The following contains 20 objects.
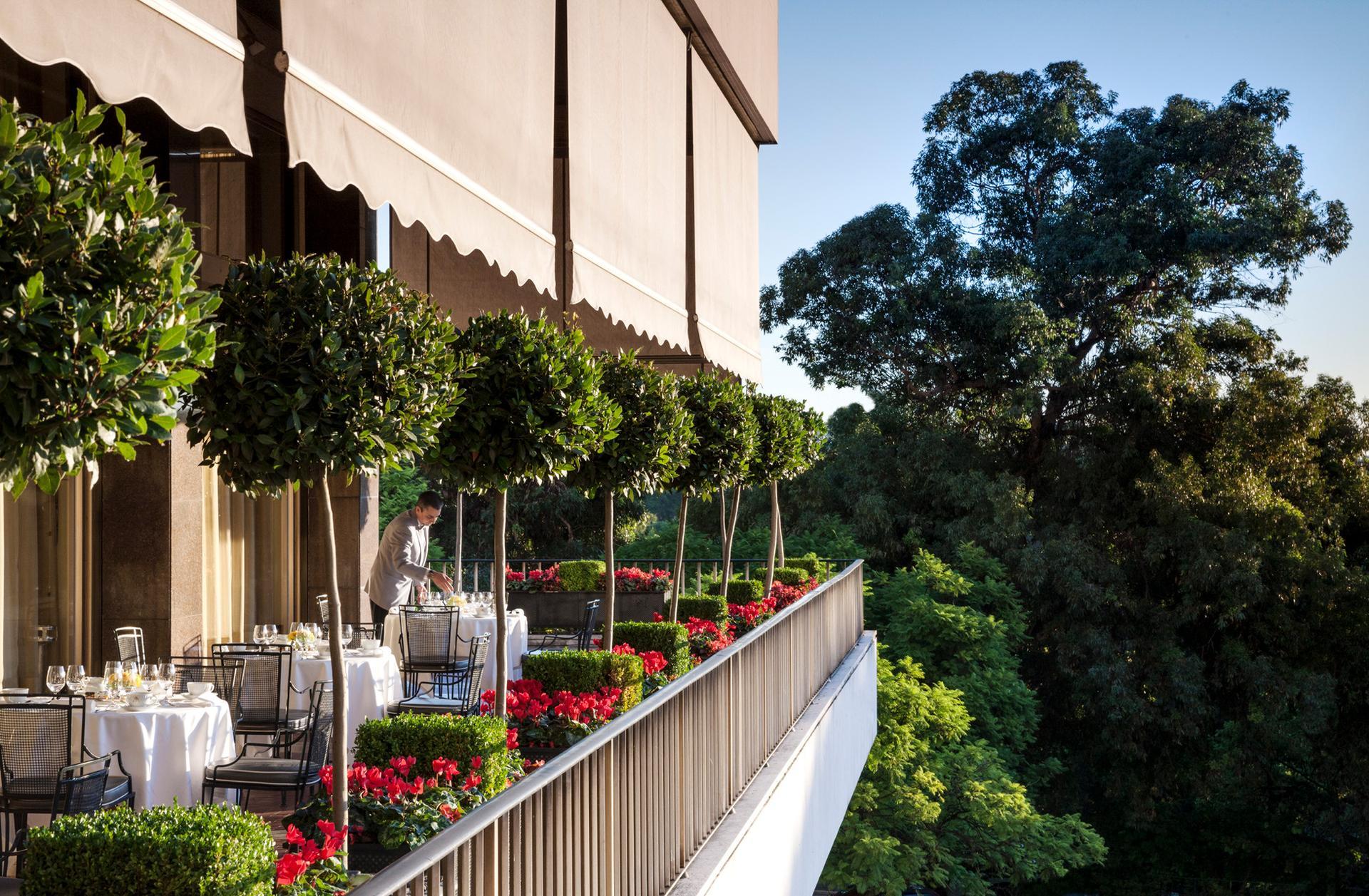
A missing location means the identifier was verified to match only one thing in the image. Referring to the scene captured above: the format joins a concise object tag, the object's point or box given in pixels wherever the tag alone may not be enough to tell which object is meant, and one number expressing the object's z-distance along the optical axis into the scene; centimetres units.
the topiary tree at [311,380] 447
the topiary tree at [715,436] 1069
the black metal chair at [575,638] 1260
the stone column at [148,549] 1078
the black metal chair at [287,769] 649
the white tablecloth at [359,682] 889
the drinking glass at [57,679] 742
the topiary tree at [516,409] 647
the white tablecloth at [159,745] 679
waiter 1010
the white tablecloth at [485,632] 1102
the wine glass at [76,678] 746
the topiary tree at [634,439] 823
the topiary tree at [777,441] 1280
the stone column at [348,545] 1364
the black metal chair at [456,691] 825
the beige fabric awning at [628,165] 739
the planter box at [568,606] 1559
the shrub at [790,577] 1816
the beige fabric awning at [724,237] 1084
